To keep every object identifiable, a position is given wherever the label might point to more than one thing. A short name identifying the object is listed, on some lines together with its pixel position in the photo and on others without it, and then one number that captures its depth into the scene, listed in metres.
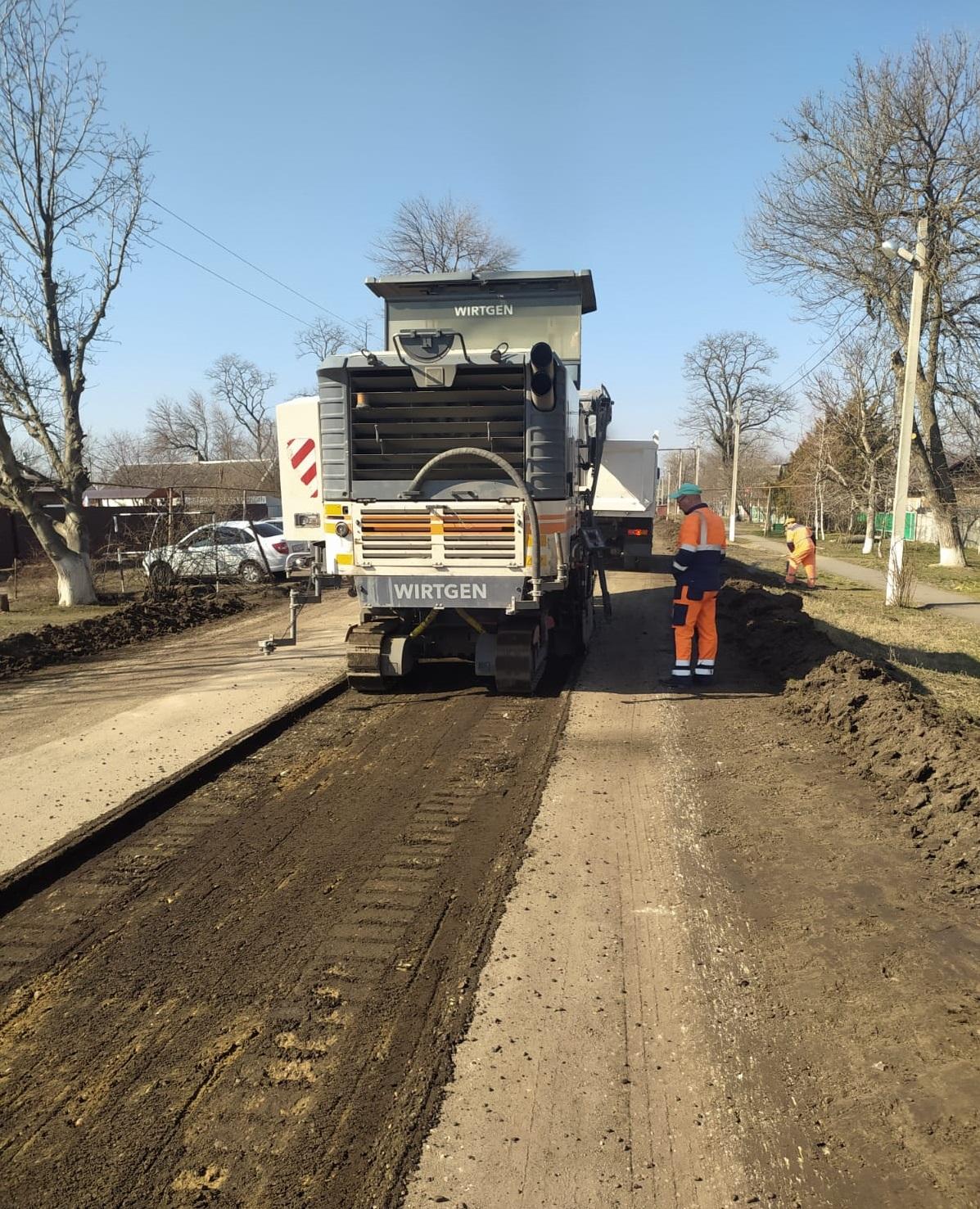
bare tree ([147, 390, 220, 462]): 78.69
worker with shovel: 17.34
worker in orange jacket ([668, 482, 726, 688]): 8.20
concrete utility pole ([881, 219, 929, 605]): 14.84
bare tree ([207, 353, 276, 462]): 76.00
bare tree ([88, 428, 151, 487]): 69.56
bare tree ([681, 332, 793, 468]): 77.56
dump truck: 19.22
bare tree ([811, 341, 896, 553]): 29.33
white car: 17.39
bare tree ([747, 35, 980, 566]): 19.52
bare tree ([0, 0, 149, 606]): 14.93
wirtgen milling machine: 7.01
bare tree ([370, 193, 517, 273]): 42.06
